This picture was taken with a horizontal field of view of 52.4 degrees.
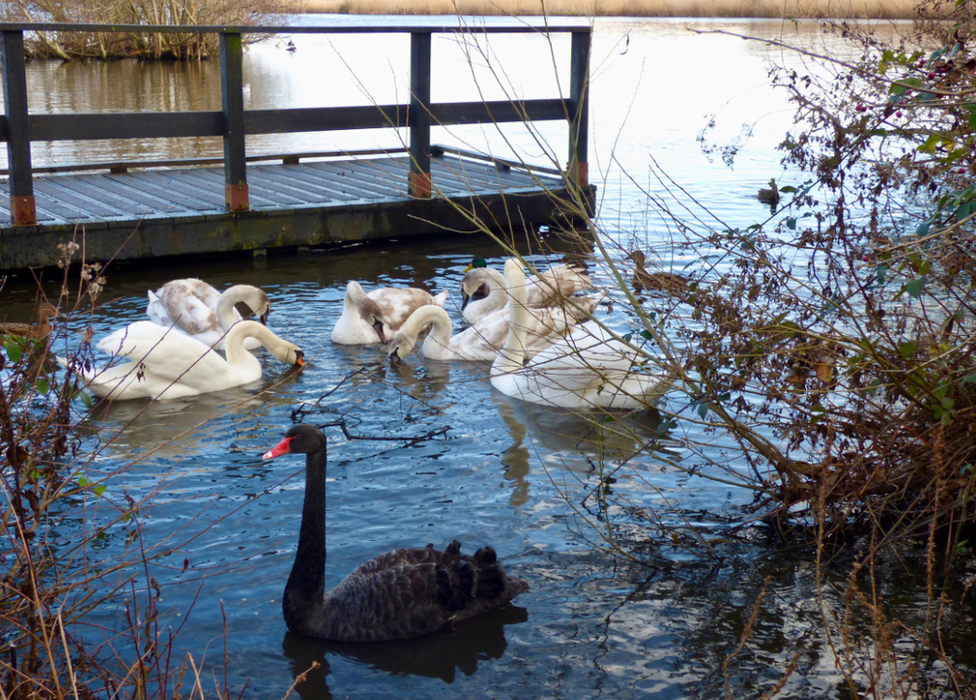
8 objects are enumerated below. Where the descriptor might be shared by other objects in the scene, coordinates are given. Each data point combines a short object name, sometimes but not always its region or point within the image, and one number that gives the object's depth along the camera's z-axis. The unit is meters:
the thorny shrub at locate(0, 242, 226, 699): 3.19
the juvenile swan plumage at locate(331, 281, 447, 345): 8.63
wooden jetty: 9.38
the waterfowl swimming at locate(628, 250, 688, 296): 4.77
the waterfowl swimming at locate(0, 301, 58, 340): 4.26
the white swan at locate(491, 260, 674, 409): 6.70
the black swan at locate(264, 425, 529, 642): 4.45
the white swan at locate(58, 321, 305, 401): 7.07
